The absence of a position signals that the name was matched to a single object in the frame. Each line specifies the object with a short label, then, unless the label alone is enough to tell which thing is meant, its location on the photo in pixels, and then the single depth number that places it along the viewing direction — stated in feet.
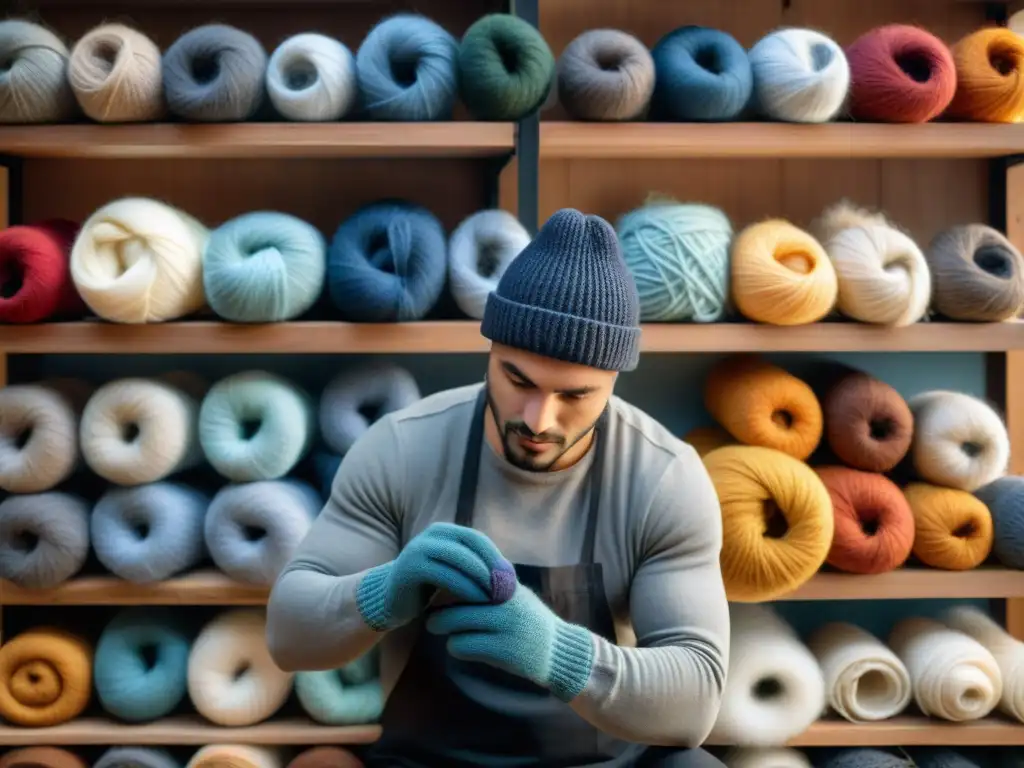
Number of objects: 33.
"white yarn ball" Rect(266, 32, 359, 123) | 5.39
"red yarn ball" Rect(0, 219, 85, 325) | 5.33
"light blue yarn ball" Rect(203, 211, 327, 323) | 5.29
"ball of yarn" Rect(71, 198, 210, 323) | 5.29
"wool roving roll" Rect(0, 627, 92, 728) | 5.67
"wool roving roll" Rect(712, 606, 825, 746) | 5.53
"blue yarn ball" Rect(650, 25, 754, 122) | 5.44
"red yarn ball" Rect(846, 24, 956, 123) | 5.51
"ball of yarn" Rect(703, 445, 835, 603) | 5.37
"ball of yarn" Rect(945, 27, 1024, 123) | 5.66
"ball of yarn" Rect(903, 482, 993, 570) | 5.71
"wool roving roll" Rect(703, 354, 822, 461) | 5.74
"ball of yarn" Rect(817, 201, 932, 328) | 5.50
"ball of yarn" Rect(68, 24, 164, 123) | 5.29
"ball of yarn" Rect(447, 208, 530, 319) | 5.50
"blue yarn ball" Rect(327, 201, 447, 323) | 5.36
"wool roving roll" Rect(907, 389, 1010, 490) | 5.77
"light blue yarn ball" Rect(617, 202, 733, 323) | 5.53
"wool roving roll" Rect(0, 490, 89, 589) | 5.46
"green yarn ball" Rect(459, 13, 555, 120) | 5.26
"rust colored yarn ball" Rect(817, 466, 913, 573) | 5.57
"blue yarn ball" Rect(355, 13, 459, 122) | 5.39
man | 3.50
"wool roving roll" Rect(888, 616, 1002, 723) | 5.68
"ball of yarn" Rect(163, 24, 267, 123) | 5.29
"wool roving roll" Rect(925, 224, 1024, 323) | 5.64
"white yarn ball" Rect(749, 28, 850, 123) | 5.43
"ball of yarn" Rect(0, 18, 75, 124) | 5.36
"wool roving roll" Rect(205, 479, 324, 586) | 5.44
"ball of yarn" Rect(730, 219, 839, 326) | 5.41
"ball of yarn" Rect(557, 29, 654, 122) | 5.35
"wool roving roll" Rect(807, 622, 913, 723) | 5.76
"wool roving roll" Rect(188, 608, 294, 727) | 5.64
